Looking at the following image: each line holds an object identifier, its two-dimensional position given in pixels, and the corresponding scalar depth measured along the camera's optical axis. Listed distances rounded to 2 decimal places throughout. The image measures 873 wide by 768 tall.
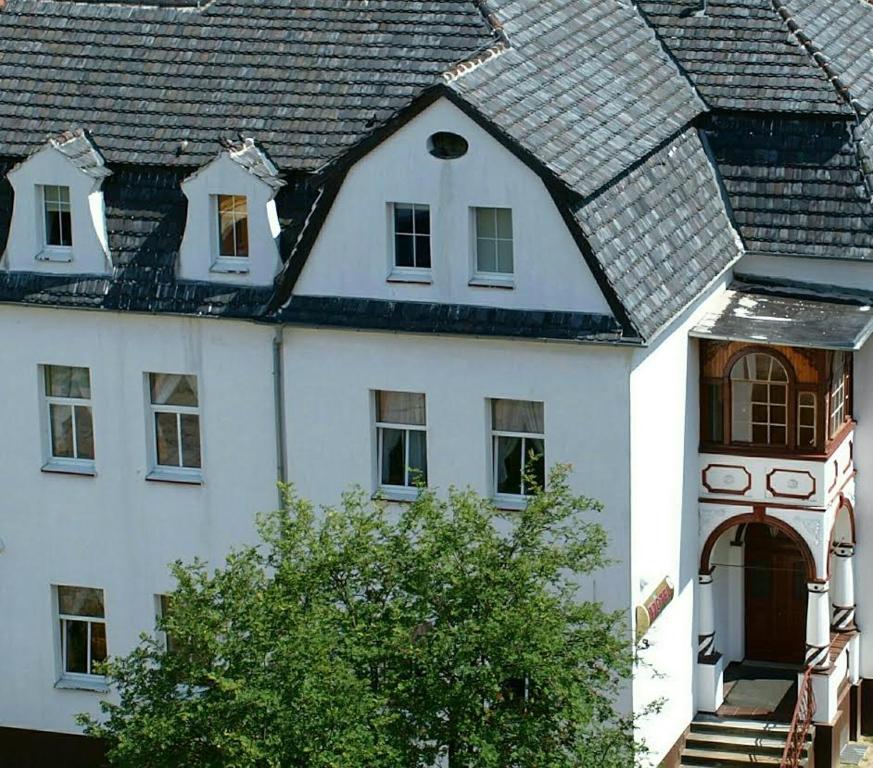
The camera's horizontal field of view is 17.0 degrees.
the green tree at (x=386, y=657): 40.84
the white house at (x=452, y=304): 47.31
